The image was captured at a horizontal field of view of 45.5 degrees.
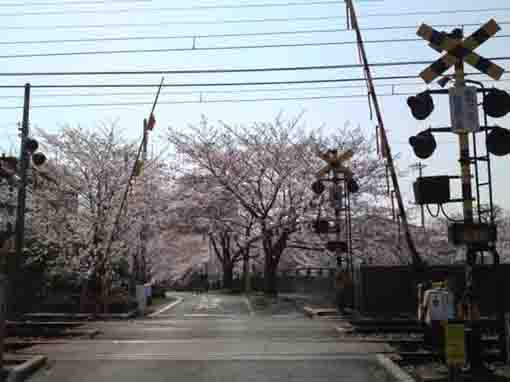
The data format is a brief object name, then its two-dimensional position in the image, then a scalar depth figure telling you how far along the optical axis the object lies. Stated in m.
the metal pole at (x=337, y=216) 19.73
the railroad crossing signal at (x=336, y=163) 20.25
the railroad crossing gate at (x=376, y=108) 13.66
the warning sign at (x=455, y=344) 7.40
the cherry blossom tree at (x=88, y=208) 24.02
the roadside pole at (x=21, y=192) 18.61
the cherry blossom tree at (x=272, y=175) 32.81
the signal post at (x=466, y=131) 8.34
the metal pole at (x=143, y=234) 29.97
